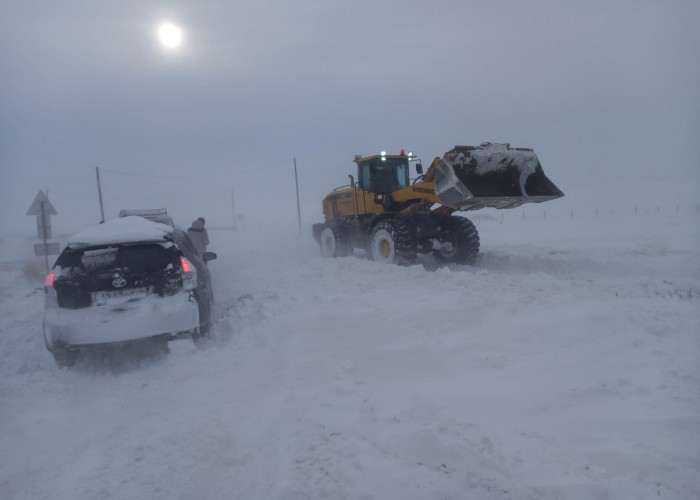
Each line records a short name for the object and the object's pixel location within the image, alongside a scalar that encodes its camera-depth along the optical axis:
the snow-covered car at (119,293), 5.30
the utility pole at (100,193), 27.14
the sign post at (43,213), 13.74
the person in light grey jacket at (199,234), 11.59
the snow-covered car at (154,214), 9.59
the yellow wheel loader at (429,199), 9.56
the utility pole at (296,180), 32.86
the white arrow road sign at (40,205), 13.72
